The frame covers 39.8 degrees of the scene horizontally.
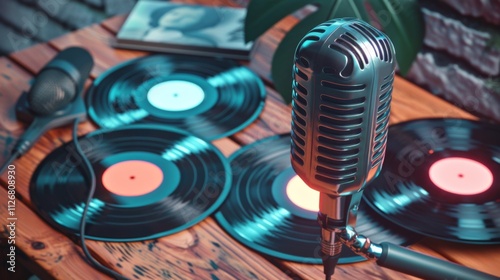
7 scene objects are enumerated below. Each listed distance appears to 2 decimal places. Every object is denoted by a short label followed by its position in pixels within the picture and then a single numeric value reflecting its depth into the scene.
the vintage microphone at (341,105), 0.57
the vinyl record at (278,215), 0.86
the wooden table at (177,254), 0.84
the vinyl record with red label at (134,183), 0.90
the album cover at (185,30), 1.26
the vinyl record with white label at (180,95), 1.10
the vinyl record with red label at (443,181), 0.87
